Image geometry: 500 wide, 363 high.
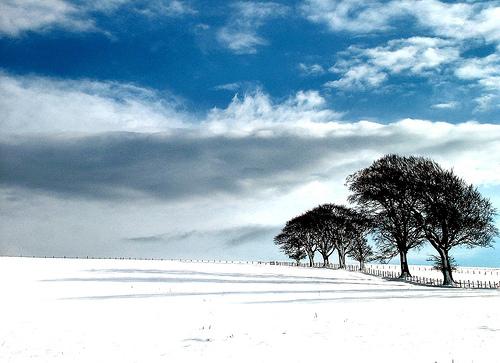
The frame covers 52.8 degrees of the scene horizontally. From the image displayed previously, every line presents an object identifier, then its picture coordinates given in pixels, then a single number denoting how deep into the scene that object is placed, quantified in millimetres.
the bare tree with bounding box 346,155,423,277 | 66062
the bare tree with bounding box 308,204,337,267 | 102125
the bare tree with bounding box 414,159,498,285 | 58156
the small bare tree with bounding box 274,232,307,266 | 114125
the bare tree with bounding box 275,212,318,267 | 106562
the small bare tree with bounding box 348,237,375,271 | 96062
